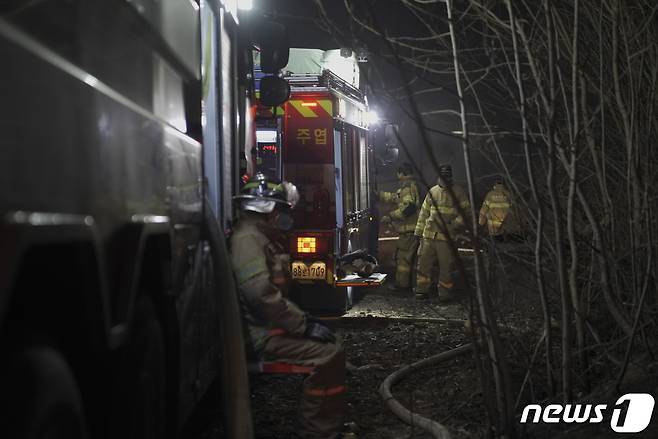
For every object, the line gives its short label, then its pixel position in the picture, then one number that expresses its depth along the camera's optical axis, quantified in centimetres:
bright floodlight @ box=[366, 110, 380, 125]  1175
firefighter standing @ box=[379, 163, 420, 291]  1153
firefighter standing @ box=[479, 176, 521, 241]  1152
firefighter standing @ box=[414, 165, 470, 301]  1051
